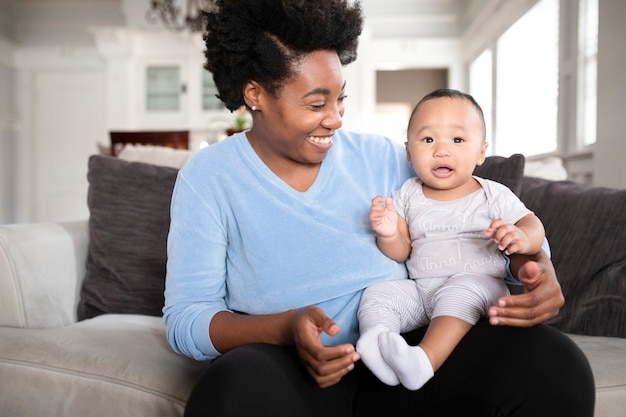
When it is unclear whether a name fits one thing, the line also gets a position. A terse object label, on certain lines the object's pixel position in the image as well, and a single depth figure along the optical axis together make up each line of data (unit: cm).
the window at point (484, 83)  591
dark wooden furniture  373
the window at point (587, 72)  344
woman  91
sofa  125
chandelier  466
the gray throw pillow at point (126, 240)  178
